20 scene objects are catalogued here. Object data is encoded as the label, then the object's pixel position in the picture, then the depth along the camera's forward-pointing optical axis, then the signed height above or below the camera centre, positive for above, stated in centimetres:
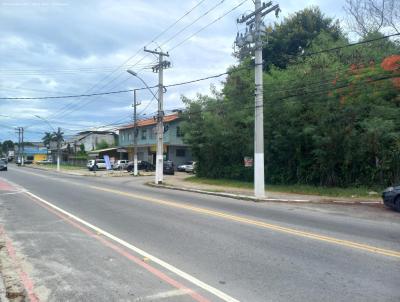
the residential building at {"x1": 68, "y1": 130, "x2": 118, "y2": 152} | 9131 +548
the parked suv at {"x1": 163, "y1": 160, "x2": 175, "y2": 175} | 4678 -70
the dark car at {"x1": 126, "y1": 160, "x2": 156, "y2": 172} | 5417 -55
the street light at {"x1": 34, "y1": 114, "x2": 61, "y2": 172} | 6731 +440
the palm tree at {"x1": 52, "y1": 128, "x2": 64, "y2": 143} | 6846 +479
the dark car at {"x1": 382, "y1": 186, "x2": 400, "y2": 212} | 1501 -132
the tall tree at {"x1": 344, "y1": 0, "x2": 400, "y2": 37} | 2920 +1061
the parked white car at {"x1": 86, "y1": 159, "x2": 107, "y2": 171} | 6009 -33
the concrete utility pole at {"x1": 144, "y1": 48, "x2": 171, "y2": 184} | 3165 +352
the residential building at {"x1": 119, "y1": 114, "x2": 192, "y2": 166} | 5497 +286
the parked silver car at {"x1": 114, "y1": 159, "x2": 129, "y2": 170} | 5659 -44
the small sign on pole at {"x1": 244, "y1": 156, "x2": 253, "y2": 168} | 2520 +8
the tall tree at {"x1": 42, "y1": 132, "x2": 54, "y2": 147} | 11516 +695
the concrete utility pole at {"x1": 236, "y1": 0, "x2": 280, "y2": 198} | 2012 +499
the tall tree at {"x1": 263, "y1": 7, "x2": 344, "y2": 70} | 4028 +1296
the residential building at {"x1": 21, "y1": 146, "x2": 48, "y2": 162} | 13131 +268
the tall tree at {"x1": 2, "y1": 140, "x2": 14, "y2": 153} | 17995 +748
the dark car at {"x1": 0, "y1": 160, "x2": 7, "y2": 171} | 5653 -62
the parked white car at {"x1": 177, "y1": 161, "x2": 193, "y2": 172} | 5114 -51
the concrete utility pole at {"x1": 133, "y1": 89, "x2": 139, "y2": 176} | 4422 +385
